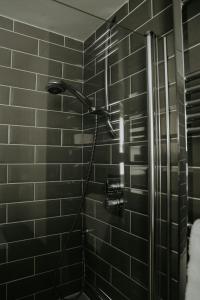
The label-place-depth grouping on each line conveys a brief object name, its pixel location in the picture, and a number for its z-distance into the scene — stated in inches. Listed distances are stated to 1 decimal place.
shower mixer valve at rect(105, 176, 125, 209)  42.3
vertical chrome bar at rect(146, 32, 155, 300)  36.3
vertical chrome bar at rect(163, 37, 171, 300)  35.4
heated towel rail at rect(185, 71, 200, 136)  32.1
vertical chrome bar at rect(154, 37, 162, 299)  36.3
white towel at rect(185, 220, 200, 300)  26.8
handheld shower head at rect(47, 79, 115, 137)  47.6
